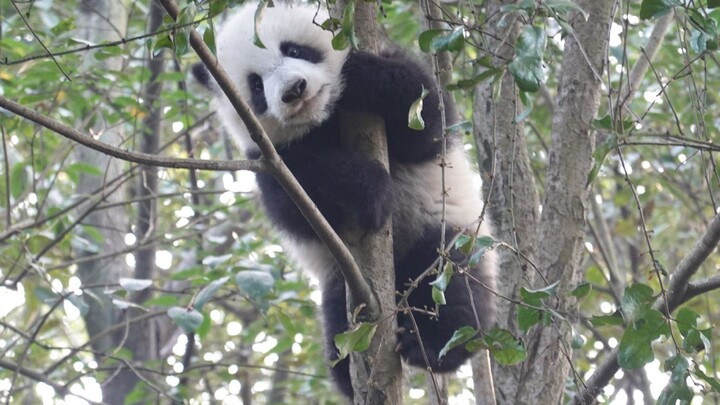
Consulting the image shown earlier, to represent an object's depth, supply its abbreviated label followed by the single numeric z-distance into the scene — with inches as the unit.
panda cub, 332.2
